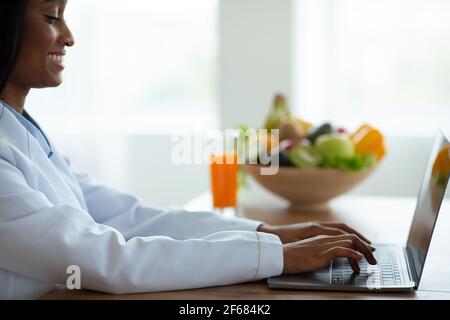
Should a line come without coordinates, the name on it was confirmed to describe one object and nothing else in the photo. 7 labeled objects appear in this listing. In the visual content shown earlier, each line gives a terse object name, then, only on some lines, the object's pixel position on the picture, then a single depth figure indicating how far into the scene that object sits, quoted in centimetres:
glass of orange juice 433
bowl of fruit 416
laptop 244
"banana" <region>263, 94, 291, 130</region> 483
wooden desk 237
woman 230
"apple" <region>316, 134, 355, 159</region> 416
